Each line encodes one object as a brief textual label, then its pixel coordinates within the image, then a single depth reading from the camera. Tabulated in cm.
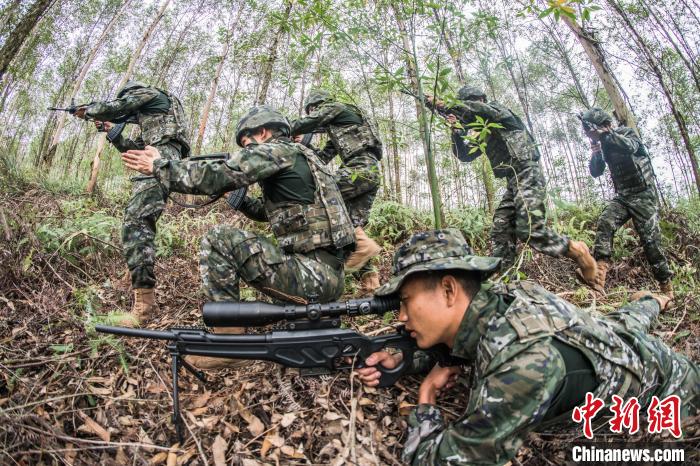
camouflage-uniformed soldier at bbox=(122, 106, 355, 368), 243
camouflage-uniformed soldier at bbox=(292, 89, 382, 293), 430
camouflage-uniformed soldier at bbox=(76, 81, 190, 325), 337
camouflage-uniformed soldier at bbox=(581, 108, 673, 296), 497
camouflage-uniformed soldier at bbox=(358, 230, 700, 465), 147
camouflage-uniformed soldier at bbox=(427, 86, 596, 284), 392
